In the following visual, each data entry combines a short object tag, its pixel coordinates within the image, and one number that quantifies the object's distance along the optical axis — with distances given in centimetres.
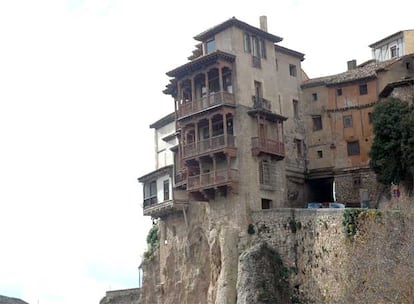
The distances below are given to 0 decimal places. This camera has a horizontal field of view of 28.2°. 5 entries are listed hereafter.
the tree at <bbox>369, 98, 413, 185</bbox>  5528
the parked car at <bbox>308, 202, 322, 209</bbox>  5964
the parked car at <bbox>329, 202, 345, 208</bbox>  5784
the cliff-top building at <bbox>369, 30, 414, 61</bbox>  7312
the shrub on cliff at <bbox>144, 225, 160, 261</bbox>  6925
